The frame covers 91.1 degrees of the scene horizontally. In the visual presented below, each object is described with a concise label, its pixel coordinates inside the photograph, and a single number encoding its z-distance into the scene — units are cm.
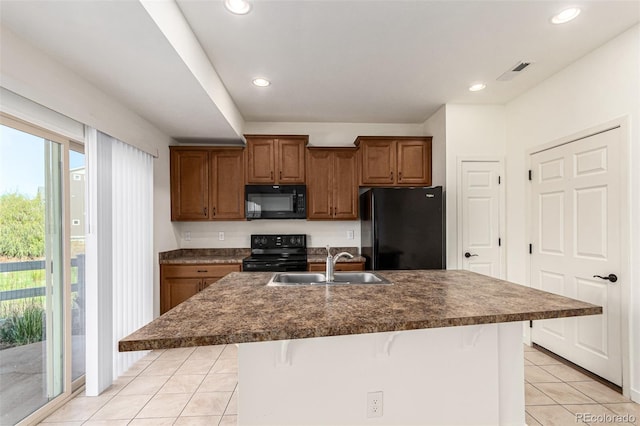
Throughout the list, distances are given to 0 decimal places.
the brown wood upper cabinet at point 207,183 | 369
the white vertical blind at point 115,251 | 235
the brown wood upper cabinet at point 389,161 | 376
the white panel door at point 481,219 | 346
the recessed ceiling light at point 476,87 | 299
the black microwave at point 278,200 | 368
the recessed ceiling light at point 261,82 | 282
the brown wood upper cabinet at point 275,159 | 372
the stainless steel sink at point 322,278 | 213
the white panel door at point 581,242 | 232
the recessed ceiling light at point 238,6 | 182
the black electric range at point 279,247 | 381
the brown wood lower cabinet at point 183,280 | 339
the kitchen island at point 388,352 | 129
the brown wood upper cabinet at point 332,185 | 379
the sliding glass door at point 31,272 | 185
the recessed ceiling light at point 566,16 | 195
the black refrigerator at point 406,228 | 329
